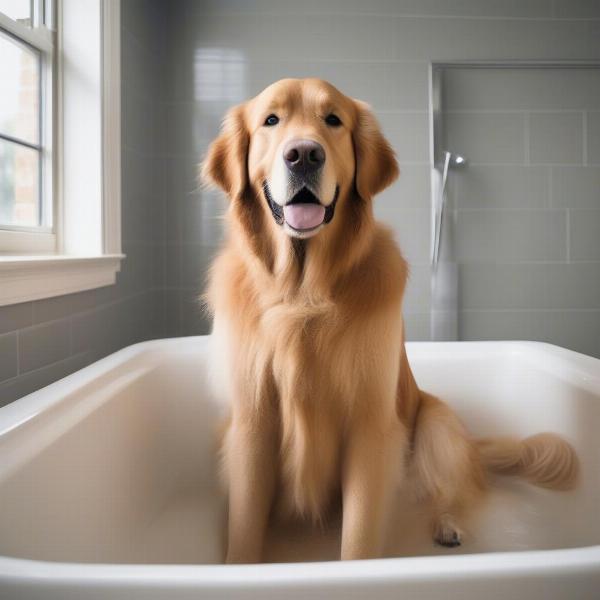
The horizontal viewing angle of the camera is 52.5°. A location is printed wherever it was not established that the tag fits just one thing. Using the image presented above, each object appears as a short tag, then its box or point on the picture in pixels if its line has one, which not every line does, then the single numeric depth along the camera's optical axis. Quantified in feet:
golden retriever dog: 3.44
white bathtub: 1.74
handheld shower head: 8.21
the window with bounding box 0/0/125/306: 5.78
